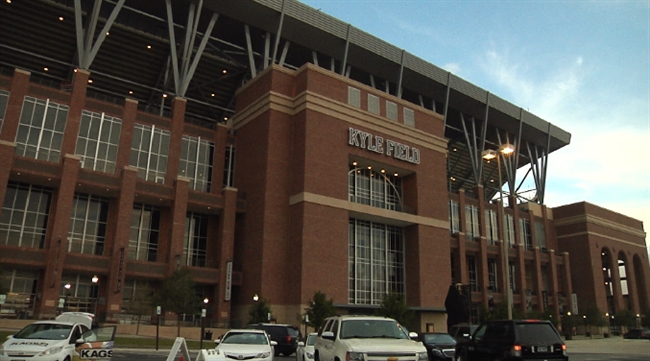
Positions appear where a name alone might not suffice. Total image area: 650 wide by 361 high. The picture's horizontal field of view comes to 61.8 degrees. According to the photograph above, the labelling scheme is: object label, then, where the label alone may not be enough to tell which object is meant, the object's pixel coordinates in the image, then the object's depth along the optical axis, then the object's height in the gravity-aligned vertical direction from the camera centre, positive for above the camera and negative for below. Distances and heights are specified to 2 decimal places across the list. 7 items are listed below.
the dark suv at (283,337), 28.09 -0.88
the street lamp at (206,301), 44.71 +1.33
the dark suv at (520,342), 13.54 -0.41
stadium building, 42.09 +13.10
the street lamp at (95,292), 42.24 +1.78
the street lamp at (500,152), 24.22 +7.59
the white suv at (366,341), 11.16 -0.43
